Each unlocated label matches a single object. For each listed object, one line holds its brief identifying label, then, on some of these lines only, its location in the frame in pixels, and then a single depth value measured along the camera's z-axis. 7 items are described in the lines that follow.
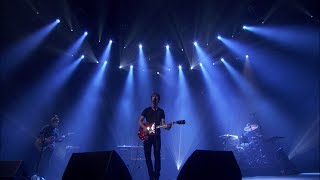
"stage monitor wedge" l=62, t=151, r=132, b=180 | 2.41
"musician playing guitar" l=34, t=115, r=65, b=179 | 7.94
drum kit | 9.64
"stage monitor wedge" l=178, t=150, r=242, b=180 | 2.60
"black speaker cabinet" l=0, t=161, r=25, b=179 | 4.13
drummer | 9.92
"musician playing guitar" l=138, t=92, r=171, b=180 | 5.57
